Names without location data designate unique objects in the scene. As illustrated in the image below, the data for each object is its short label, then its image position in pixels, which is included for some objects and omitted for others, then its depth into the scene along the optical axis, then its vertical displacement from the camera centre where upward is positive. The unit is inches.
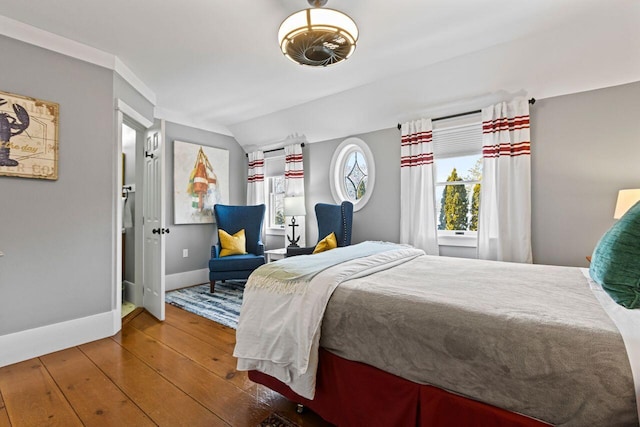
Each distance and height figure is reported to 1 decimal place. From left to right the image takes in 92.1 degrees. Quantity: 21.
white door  123.3 -2.7
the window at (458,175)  127.1 +16.9
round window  159.9 +22.5
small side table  157.9 -20.5
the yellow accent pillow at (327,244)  141.7 -13.7
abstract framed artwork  175.2 +20.3
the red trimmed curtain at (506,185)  110.4 +10.8
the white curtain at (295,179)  177.2 +20.7
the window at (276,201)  202.5 +9.0
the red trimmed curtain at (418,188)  131.5 +11.2
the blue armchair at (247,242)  160.1 -16.8
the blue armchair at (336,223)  146.6 -4.2
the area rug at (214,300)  127.6 -41.5
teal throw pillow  43.2 -7.1
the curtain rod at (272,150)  190.9 +40.8
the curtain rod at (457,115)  123.0 +40.7
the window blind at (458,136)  124.7 +32.8
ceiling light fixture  71.4 +43.8
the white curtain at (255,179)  198.5 +23.1
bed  36.9 -19.3
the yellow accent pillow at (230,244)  169.8 -16.3
